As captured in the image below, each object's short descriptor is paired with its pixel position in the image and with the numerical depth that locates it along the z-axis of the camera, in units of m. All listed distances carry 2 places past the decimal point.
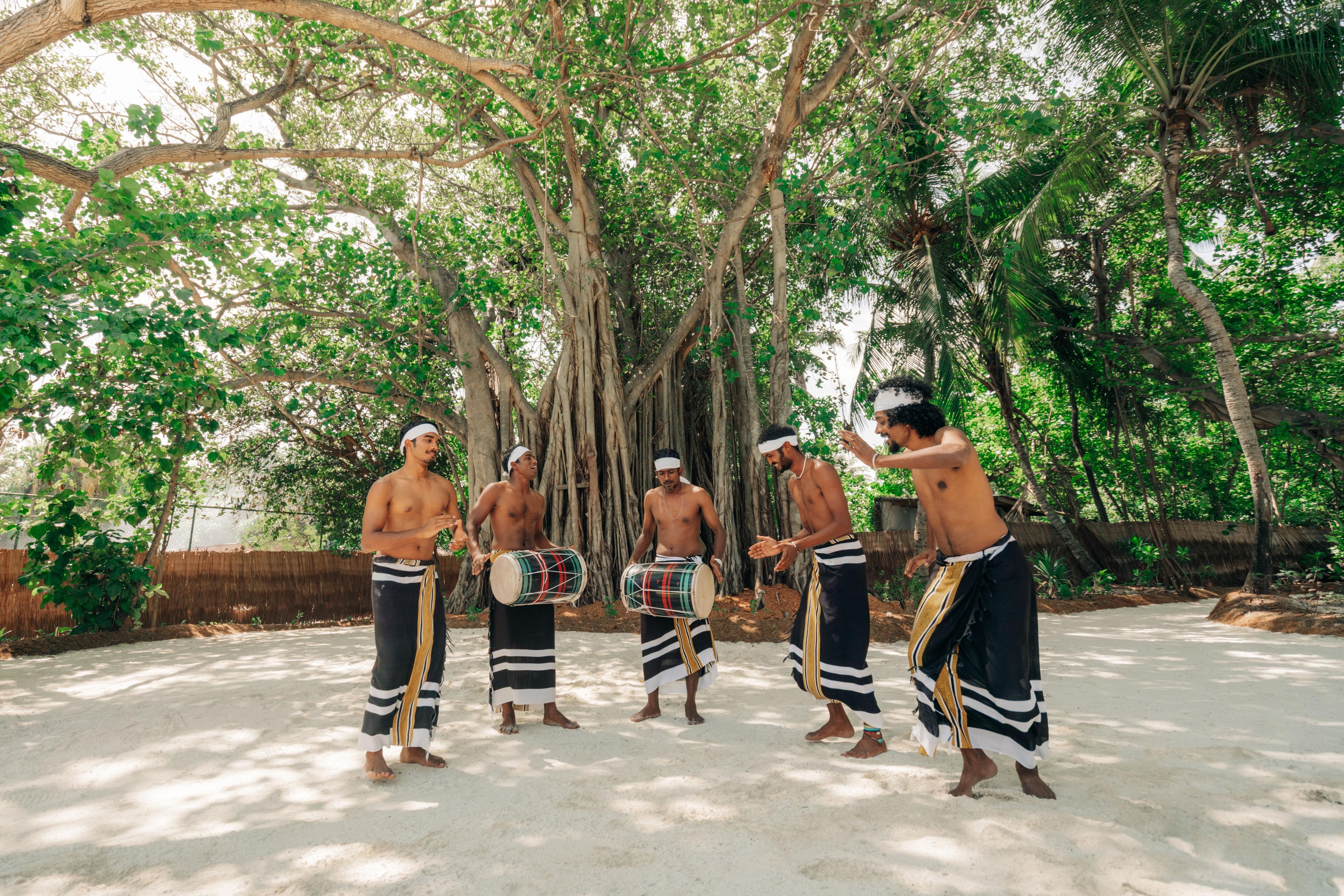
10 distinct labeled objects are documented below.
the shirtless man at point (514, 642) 4.02
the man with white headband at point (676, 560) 4.22
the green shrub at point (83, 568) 6.86
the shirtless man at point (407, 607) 3.30
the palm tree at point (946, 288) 11.76
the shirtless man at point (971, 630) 2.86
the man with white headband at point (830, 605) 3.61
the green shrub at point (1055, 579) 10.77
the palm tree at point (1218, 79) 8.68
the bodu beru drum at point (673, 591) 4.12
